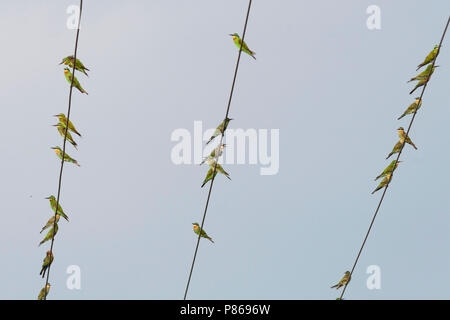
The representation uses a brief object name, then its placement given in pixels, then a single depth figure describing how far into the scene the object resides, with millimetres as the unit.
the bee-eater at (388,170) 12039
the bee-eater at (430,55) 12430
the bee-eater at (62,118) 13424
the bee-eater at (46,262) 12547
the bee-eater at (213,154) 11766
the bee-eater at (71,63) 12200
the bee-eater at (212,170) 11874
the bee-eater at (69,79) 11719
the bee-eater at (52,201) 13581
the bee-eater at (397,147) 12578
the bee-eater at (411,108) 12473
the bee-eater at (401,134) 13062
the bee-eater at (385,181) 11922
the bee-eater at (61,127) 13390
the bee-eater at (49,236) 12359
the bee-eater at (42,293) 13415
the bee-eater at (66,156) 12488
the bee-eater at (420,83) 11562
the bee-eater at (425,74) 10738
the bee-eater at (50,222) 12094
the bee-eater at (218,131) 11484
